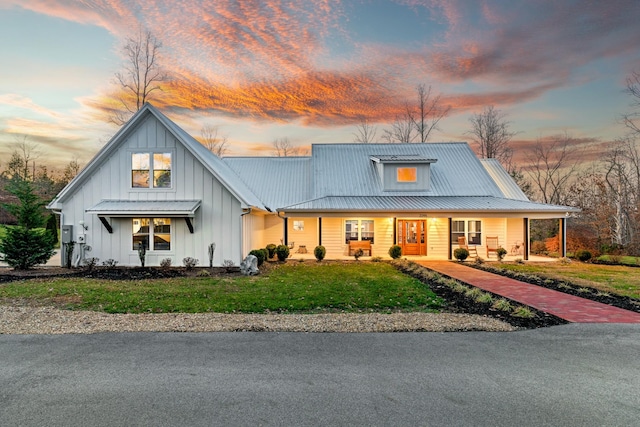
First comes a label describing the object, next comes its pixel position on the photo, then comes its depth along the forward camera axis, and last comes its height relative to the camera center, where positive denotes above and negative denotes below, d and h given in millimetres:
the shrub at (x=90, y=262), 12825 -1805
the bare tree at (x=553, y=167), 30875 +4878
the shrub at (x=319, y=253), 16234 -1791
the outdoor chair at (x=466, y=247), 17958 -1657
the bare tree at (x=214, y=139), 33906 +8218
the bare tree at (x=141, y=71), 22312 +10147
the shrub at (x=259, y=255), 13664 -1586
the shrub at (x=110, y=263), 13229 -1867
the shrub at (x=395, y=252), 16750 -1803
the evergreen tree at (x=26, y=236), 12633 -743
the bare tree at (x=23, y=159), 34250 +6429
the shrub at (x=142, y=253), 12891 -1411
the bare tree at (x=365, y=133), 33125 +8608
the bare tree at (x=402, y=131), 32344 +8736
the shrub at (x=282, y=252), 16141 -1733
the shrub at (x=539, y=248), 20438 -1979
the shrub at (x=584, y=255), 16406 -1976
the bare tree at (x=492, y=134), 32062 +8227
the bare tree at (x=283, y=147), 35438 +7661
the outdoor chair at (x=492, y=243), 18078 -1477
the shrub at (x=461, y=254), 16281 -1860
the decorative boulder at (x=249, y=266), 11977 -1825
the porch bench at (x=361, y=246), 17812 -1588
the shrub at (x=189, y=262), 12984 -1811
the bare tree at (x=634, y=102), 20516 +7335
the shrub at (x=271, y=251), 16772 -1733
